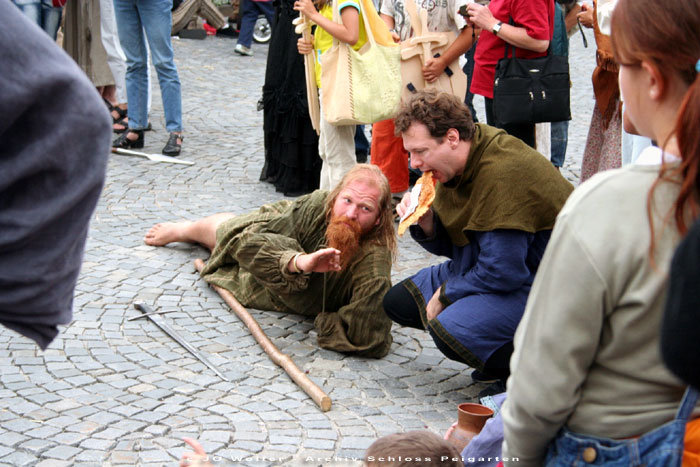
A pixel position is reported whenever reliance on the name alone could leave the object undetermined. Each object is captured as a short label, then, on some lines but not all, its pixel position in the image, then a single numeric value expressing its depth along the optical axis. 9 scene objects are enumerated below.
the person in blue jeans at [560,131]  6.43
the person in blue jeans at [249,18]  12.35
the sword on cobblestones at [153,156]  7.81
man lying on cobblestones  4.36
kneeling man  3.68
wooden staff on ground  3.77
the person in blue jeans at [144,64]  7.57
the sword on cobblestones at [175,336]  4.10
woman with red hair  1.48
